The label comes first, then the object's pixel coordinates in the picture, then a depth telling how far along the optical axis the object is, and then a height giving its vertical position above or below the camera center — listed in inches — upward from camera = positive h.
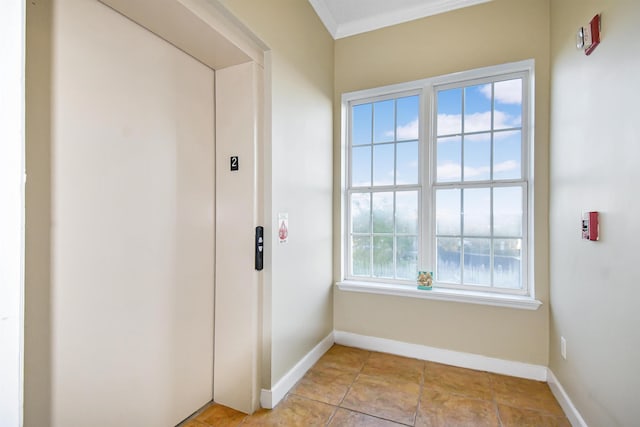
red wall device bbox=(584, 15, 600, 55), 60.0 +37.1
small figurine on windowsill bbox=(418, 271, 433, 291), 101.3 -23.8
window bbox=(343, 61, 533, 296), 94.6 +10.8
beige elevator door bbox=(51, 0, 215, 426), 48.5 -2.3
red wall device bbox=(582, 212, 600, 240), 60.4 -3.0
